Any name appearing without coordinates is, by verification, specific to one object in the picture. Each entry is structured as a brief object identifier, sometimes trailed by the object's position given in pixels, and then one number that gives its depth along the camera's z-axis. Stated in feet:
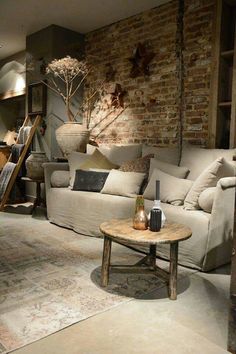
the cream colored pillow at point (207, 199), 8.25
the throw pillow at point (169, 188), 9.44
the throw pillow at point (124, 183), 10.85
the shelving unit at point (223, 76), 11.13
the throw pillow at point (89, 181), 11.79
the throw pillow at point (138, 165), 11.48
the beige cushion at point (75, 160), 12.86
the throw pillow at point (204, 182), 8.74
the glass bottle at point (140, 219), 6.98
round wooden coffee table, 6.34
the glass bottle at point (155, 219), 6.84
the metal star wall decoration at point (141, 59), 13.68
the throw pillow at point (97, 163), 12.68
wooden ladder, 14.87
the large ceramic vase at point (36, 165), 14.24
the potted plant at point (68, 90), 14.15
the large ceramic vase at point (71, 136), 14.12
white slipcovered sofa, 8.09
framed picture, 16.07
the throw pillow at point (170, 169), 10.37
